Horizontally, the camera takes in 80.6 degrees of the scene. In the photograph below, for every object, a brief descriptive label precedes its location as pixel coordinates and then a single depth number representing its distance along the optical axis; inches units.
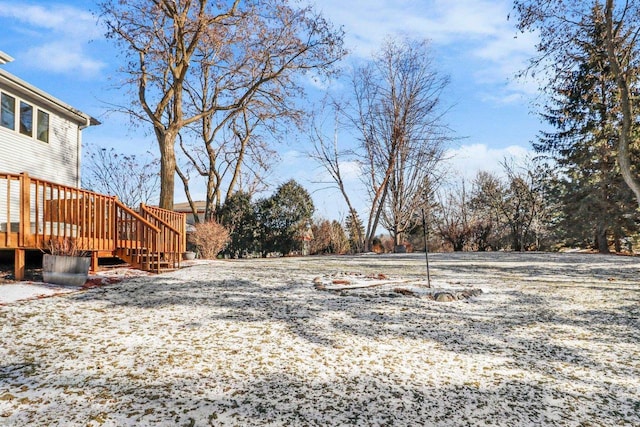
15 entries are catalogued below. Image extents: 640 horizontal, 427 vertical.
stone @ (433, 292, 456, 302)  202.8
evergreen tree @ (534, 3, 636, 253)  499.2
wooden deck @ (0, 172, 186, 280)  217.2
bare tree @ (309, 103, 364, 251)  692.9
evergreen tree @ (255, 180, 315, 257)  708.7
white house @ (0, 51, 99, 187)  410.3
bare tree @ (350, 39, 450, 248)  649.0
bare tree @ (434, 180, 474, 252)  948.6
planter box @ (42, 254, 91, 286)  217.5
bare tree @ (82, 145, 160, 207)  821.2
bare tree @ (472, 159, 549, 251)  839.7
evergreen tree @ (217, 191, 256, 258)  695.7
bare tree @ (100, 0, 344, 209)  438.9
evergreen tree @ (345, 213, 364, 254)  910.3
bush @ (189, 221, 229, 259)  523.2
